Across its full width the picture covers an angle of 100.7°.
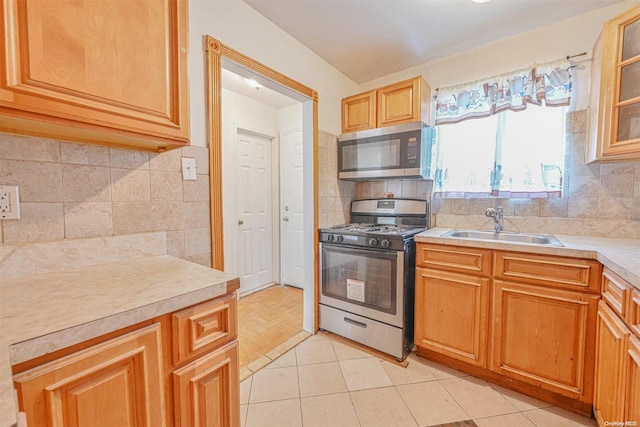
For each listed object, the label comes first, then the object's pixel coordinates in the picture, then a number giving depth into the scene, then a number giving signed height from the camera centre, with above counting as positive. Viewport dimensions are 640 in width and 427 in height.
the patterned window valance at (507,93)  1.81 +0.81
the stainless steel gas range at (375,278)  1.87 -0.58
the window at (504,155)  1.85 +0.35
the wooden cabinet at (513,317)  1.37 -0.69
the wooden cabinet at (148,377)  0.60 -0.48
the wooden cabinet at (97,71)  0.74 +0.42
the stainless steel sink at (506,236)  1.81 -0.25
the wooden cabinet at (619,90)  1.39 +0.61
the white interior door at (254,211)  3.11 -0.13
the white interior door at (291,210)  3.28 -0.12
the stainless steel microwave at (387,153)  2.07 +0.40
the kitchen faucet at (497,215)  1.98 -0.11
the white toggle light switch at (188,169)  1.37 +0.17
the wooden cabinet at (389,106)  2.13 +0.82
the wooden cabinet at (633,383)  0.94 -0.67
